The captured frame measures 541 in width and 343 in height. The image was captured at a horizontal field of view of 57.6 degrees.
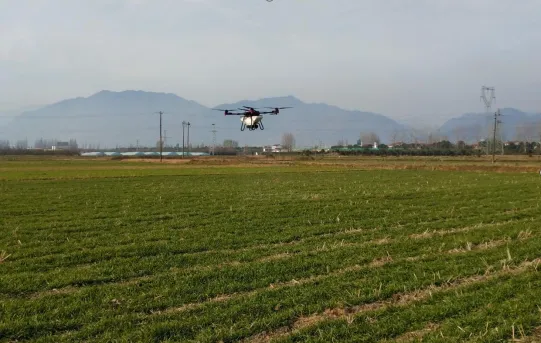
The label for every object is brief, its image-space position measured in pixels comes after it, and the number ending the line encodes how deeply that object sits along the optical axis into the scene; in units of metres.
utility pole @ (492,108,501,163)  100.12
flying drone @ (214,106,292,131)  18.38
